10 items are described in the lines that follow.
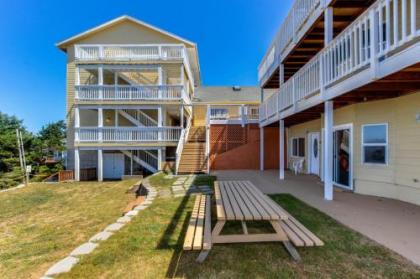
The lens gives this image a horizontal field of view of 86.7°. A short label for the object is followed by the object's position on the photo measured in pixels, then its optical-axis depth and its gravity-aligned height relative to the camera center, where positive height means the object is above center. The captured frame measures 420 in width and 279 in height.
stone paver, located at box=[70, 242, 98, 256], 3.37 -1.68
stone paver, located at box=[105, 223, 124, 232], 4.31 -1.71
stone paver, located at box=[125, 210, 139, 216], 5.36 -1.74
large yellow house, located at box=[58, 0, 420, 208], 5.03 +1.25
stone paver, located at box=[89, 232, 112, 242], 3.87 -1.70
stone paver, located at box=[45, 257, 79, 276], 2.86 -1.67
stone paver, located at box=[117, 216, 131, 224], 4.82 -1.72
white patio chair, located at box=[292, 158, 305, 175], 11.62 -1.28
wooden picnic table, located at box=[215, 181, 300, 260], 3.09 -1.05
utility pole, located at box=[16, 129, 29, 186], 14.23 -1.06
